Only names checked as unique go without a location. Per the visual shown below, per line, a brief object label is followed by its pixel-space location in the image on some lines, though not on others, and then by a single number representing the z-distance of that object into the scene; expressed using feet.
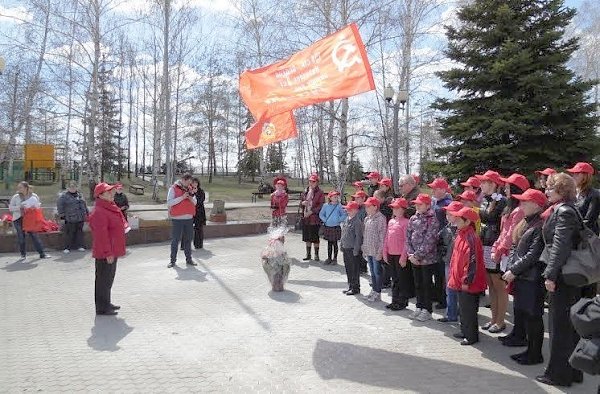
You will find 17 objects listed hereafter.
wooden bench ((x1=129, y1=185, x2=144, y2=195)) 96.78
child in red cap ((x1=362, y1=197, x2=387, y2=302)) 23.54
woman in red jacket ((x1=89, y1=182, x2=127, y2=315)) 21.36
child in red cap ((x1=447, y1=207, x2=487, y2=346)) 17.61
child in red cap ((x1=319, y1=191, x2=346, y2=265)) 32.81
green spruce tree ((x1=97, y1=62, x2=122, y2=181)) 135.95
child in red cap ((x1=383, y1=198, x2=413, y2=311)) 22.02
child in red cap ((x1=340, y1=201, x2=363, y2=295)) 24.86
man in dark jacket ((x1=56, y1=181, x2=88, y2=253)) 37.58
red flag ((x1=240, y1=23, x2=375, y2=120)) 20.58
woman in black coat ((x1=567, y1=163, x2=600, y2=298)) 18.33
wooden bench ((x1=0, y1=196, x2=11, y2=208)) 58.18
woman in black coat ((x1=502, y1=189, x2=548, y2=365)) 15.81
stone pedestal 50.51
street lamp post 52.70
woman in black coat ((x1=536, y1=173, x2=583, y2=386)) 14.01
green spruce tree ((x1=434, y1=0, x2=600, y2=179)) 43.04
